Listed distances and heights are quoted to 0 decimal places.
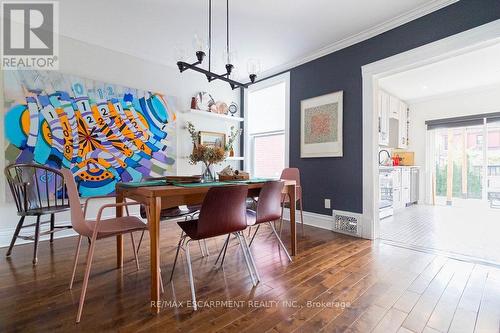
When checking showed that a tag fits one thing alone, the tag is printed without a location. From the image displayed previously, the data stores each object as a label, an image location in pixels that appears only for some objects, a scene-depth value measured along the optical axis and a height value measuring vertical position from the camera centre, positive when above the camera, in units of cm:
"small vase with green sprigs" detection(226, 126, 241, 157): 471 +59
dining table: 155 -24
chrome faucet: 579 +33
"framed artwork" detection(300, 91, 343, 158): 345 +61
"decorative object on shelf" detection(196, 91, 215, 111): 430 +118
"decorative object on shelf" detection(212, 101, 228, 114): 454 +111
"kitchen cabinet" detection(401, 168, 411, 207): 533 -45
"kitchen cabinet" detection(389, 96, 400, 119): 546 +137
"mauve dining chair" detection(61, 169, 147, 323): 151 -44
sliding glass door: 527 +5
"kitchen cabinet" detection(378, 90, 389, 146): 510 +104
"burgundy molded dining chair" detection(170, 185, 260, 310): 163 -35
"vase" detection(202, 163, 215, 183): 229 -8
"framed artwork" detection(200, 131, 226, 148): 434 +51
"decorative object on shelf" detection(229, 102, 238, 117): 481 +116
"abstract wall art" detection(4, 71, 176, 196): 281 +50
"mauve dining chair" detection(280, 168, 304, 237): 332 -14
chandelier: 206 +98
